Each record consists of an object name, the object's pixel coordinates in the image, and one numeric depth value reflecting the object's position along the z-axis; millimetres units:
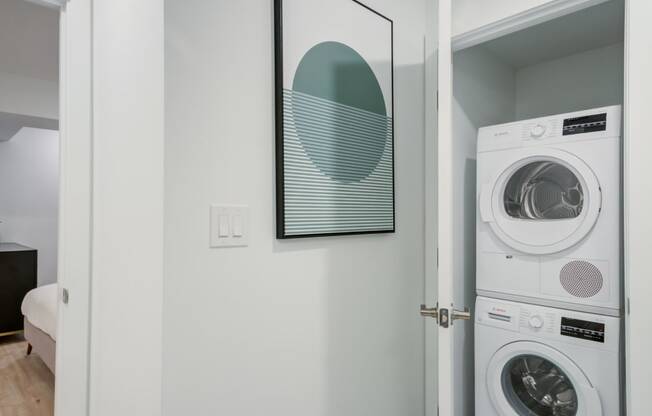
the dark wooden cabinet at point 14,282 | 3619
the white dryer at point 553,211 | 1628
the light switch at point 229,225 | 1153
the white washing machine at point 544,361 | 1611
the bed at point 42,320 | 2652
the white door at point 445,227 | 1342
